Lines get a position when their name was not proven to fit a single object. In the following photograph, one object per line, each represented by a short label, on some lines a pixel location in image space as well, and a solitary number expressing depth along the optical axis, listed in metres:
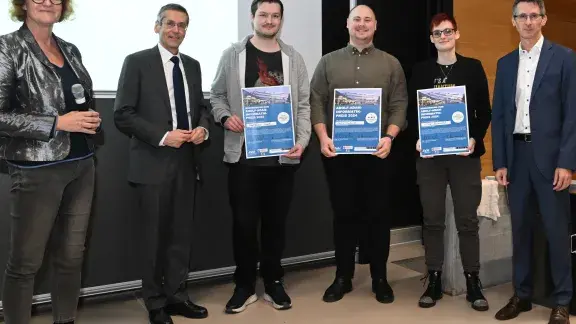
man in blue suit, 2.39
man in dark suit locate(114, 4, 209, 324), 2.37
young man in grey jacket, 2.56
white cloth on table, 2.96
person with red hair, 2.63
